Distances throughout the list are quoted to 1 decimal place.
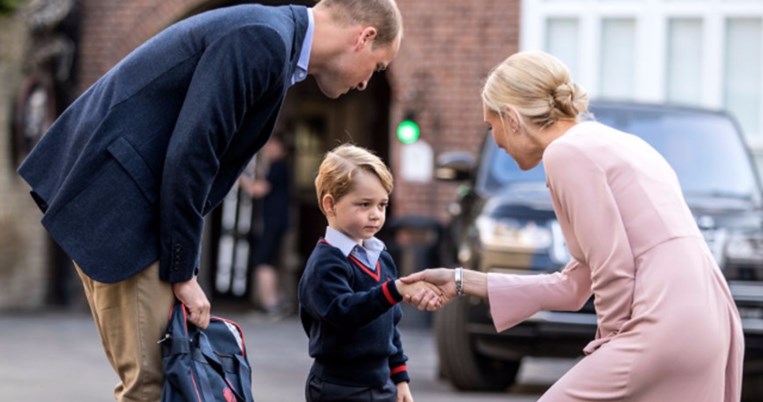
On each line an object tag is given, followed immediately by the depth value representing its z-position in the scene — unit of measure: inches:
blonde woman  237.7
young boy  283.2
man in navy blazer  253.2
